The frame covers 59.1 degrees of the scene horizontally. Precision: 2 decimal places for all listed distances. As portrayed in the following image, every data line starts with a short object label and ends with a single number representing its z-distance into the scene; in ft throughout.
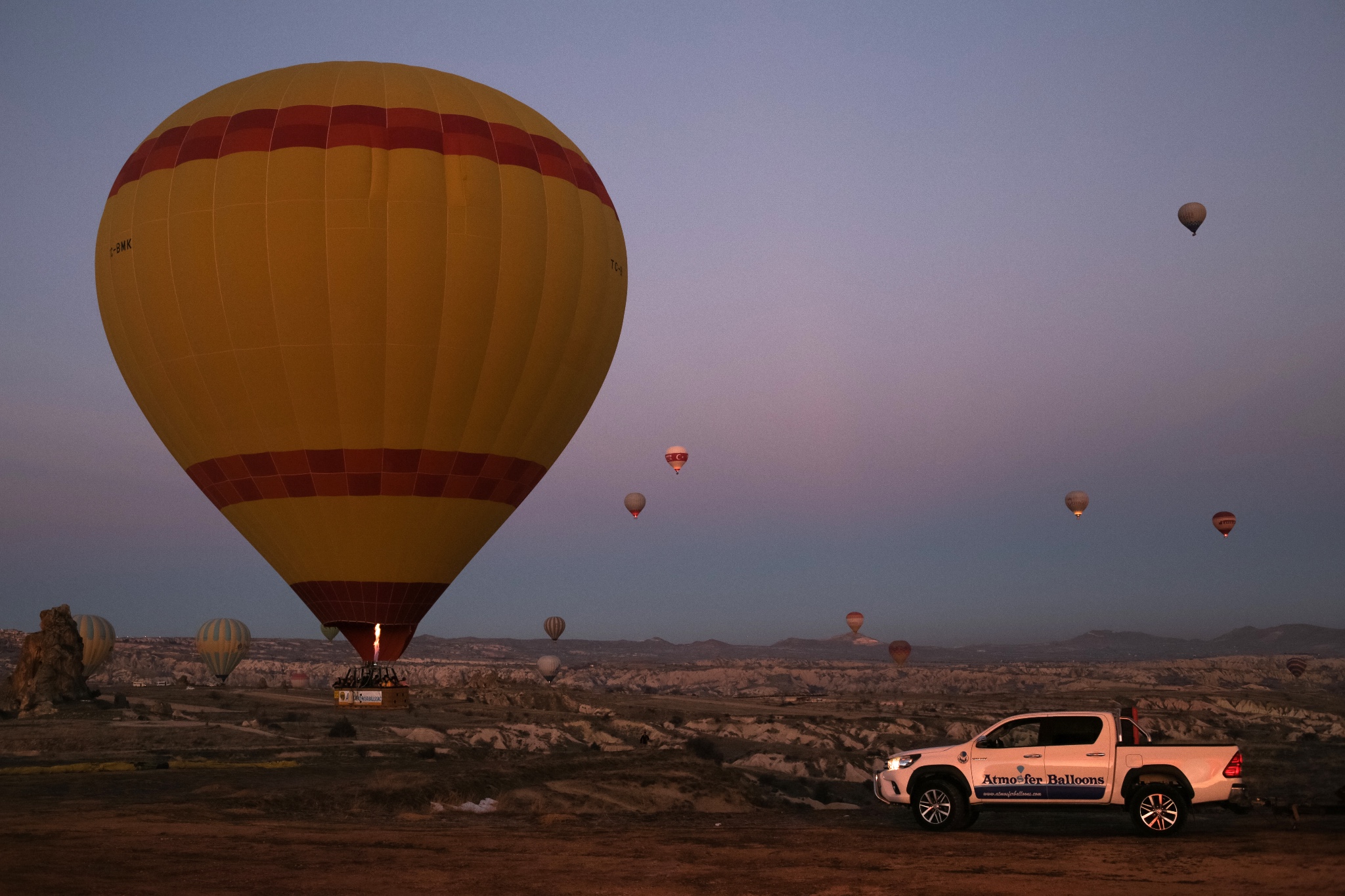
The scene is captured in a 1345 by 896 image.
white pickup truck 57.93
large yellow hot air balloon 105.50
